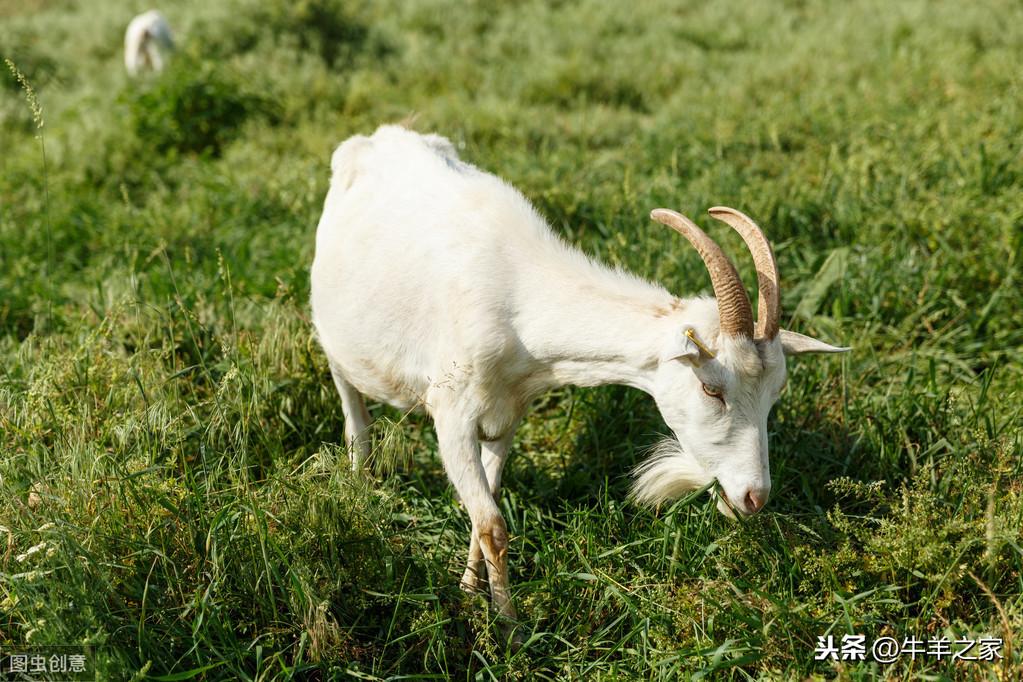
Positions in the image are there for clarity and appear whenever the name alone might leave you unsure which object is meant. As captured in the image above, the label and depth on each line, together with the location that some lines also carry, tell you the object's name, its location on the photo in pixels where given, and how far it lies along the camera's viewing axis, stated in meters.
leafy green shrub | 7.92
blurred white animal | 10.09
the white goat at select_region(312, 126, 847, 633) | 3.23
